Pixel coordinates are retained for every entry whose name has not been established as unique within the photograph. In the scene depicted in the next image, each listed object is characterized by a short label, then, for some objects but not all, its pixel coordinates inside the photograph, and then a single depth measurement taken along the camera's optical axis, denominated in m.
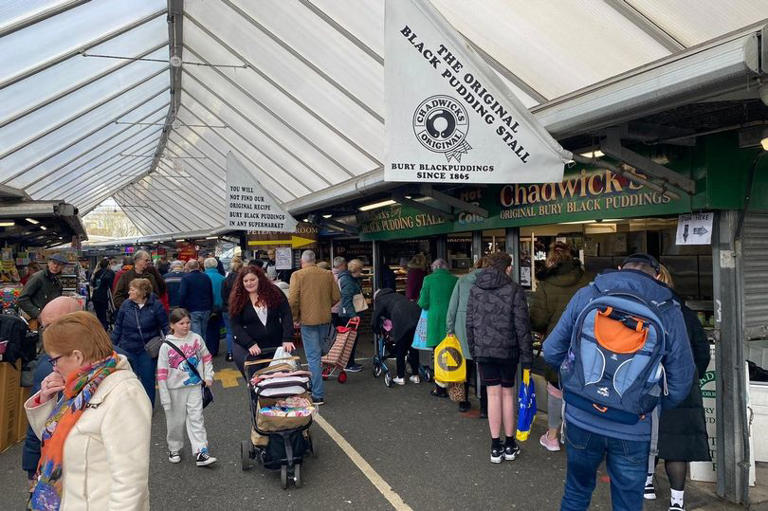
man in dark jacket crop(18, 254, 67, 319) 8.02
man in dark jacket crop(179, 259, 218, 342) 9.51
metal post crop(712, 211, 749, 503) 4.34
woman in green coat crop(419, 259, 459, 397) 7.40
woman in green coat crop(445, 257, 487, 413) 6.39
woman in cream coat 2.13
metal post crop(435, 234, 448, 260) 9.73
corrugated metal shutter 4.50
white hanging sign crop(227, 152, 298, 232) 9.77
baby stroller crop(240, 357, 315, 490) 4.62
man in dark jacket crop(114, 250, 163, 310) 7.99
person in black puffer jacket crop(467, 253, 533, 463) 5.03
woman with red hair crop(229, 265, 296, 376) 5.56
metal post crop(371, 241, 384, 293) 12.59
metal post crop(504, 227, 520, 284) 7.20
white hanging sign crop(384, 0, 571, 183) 3.87
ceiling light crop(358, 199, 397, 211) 10.43
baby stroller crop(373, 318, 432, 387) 8.33
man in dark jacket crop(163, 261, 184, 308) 10.33
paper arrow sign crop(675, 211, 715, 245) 4.43
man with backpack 2.88
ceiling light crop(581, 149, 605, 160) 5.41
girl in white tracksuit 5.04
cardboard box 5.74
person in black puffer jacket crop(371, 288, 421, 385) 8.04
